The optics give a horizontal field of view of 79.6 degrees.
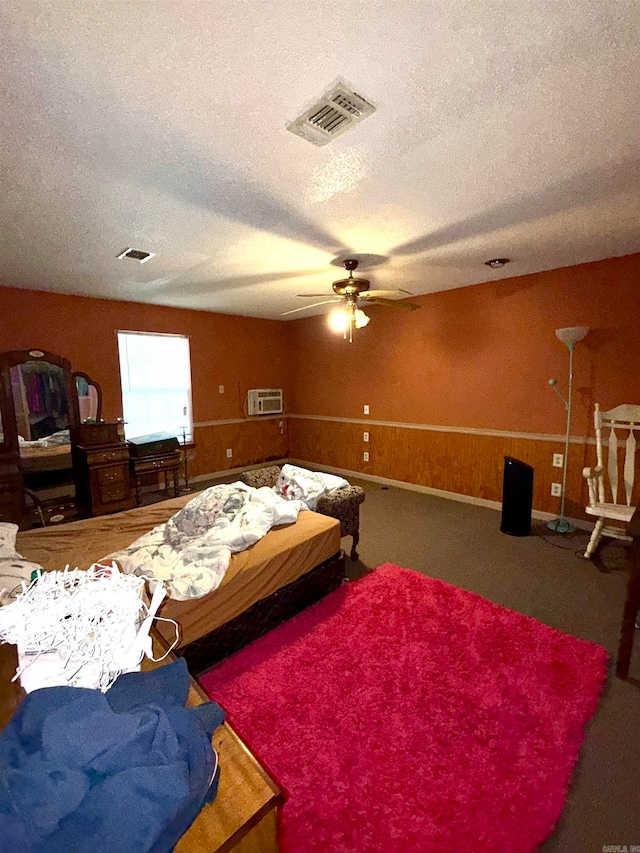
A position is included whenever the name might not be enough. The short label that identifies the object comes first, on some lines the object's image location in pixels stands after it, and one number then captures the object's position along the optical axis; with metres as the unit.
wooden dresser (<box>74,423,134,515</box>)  3.84
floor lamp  3.11
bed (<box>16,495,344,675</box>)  1.84
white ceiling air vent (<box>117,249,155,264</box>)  2.85
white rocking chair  2.92
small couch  2.75
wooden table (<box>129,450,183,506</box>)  4.25
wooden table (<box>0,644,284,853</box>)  0.71
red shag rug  1.29
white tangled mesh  0.93
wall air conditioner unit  5.73
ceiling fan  3.03
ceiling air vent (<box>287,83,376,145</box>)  1.34
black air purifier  3.37
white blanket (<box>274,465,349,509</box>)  2.79
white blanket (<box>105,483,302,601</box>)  1.84
